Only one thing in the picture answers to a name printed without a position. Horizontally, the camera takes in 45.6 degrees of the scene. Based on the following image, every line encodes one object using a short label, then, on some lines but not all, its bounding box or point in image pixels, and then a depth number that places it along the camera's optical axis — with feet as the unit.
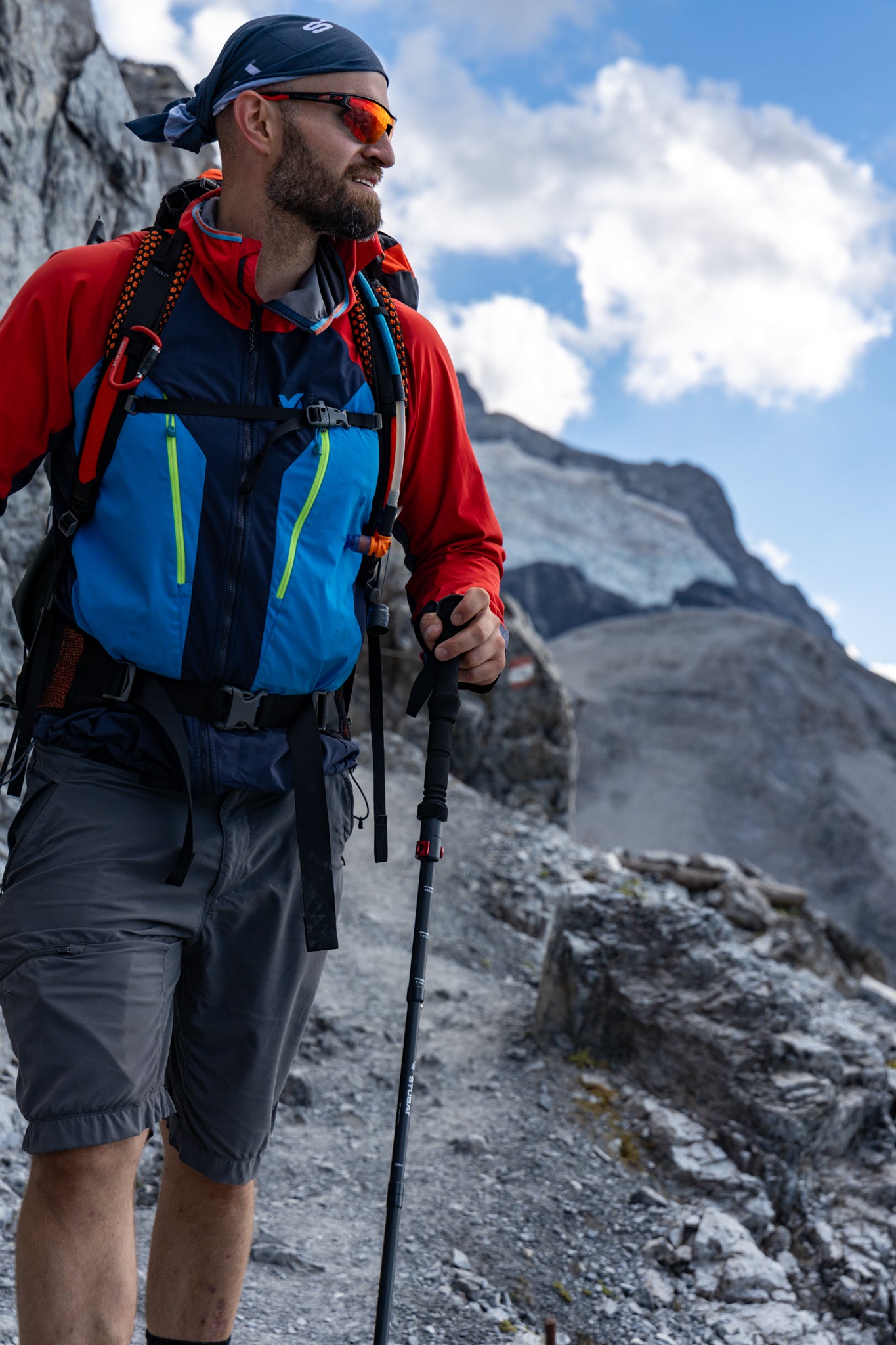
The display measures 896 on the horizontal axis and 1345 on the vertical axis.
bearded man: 6.87
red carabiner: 7.15
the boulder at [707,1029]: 17.34
